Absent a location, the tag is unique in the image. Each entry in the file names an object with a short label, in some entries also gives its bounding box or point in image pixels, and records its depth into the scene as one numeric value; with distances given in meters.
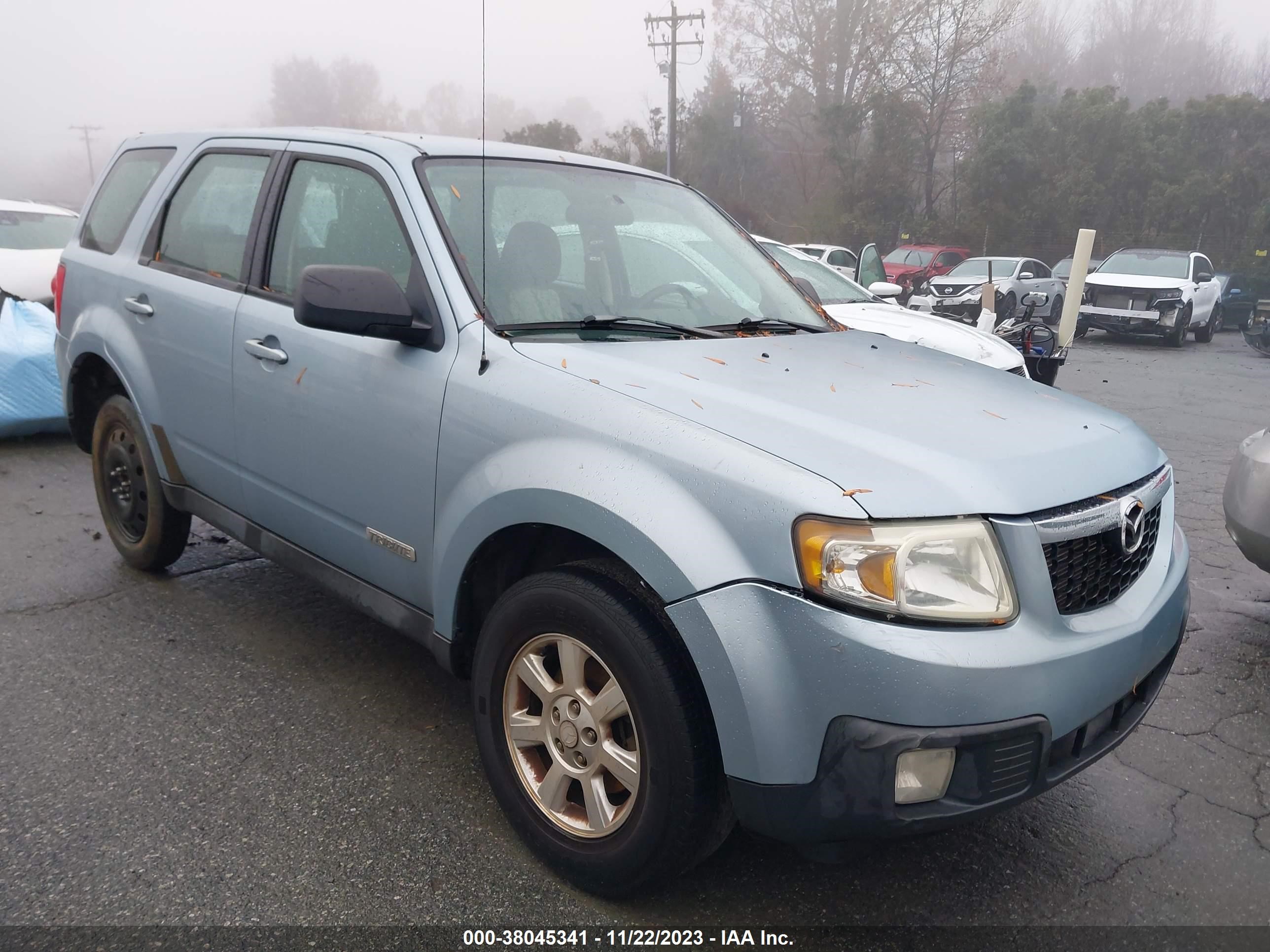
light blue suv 1.94
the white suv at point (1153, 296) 17.84
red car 25.25
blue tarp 6.42
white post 8.64
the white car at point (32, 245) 9.63
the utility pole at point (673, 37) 34.00
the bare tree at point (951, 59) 37.03
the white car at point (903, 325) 6.59
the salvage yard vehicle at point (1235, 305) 22.73
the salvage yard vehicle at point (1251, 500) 3.88
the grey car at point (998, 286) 18.02
